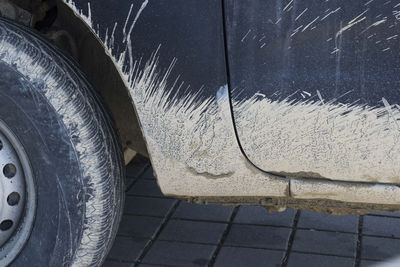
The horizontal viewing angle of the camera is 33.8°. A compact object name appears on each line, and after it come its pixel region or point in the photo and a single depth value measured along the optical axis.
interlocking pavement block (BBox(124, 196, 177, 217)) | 3.10
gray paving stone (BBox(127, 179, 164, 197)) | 3.29
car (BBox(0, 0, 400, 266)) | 1.78
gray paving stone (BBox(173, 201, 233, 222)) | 3.04
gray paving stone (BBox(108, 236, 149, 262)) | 2.67
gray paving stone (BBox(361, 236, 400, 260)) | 2.64
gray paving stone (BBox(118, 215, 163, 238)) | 2.89
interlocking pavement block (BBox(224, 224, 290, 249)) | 2.77
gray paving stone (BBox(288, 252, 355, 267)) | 2.58
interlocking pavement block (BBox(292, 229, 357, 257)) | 2.70
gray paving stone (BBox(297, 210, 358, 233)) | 2.91
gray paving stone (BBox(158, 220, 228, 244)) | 2.83
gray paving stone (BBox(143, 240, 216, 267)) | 2.61
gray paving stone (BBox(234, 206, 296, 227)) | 2.98
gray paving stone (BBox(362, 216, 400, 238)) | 2.85
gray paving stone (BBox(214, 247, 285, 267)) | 2.59
